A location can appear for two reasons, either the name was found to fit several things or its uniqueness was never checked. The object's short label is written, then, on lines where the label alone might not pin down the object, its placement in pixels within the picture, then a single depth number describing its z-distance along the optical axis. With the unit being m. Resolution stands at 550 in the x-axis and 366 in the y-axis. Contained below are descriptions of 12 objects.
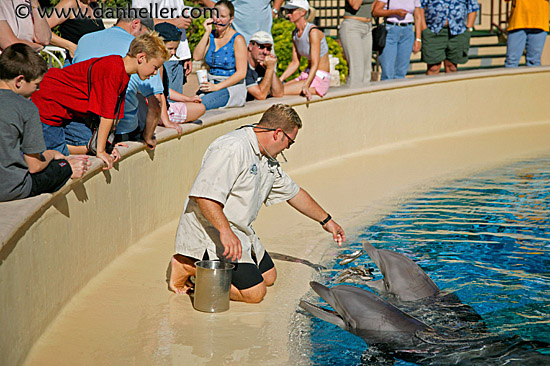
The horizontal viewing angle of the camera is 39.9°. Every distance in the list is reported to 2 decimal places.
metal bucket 5.05
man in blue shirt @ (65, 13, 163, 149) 6.64
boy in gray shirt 4.53
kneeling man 5.13
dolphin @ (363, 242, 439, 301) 5.30
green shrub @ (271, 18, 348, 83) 14.66
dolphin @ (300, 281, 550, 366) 4.32
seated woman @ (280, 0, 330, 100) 10.06
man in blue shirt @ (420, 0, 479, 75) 12.62
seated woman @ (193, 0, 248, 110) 8.89
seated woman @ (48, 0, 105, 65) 7.74
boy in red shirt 5.84
